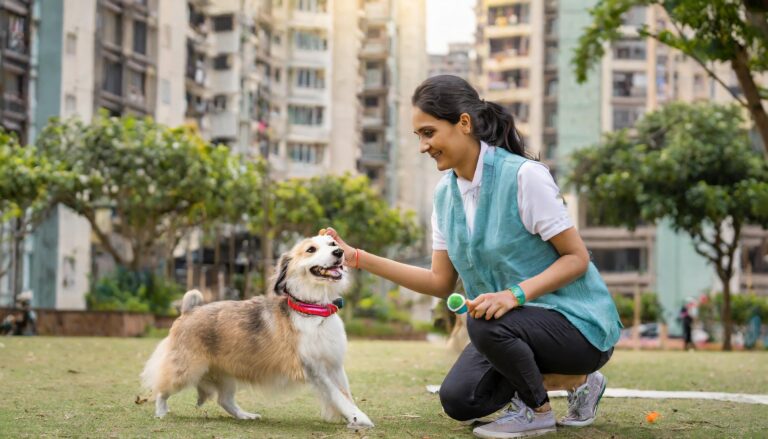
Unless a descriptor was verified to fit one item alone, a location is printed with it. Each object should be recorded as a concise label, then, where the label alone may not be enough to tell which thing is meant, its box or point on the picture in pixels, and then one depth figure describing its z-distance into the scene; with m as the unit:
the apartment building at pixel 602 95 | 66.69
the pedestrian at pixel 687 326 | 33.66
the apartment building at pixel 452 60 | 115.12
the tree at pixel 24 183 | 32.03
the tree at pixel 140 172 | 35.22
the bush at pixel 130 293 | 35.06
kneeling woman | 6.13
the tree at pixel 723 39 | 11.88
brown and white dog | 7.49
